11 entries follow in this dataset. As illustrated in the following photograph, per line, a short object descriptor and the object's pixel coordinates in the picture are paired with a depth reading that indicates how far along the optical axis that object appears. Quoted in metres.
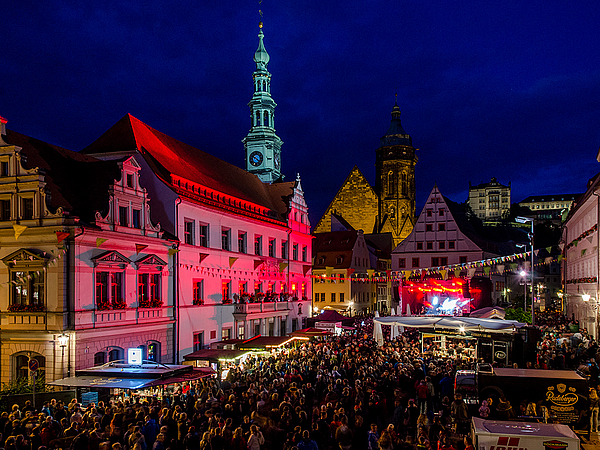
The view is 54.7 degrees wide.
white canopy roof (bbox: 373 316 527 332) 26.09
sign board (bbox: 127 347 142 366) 19.55
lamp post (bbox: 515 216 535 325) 27.01
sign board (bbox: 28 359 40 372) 18.97
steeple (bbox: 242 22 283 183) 70.06
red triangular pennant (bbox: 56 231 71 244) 23.19
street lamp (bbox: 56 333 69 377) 22.86
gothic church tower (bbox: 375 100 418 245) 86.69
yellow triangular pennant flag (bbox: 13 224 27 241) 23.94
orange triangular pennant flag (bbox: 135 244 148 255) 27.38
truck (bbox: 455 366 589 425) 15.27
